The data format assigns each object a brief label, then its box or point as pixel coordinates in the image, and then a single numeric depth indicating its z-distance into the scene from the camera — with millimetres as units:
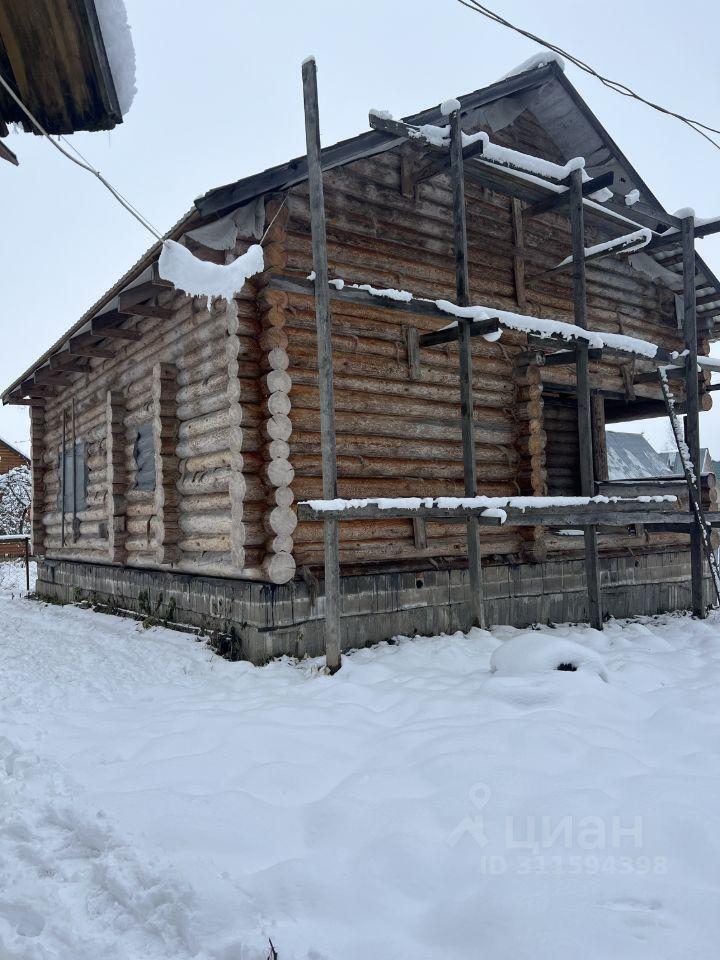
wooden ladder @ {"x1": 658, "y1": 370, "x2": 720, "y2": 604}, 8180
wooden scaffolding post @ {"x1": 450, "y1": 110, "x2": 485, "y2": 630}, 6746
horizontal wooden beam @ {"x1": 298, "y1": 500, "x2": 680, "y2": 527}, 5691
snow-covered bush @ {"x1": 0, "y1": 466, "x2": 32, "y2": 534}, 22984
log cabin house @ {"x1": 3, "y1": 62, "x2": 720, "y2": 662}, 6586
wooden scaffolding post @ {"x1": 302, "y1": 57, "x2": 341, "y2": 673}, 5750
